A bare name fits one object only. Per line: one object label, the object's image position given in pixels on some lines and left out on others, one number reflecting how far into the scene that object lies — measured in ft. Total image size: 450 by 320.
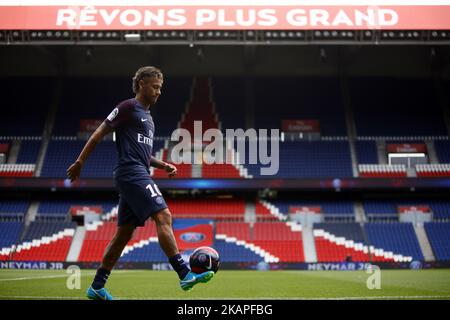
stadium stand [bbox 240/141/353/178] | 99.50
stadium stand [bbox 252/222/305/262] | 88.89
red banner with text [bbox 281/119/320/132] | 108.47
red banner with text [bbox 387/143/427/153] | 104.12
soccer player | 16.63
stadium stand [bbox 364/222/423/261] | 89.51
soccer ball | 16.70
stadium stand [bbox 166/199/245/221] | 98.53
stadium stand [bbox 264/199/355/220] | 98.68
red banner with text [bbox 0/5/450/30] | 81.20
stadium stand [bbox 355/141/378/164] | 102.94
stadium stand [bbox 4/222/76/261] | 88.99
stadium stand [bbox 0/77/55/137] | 108.37
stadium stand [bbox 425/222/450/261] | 88.89
